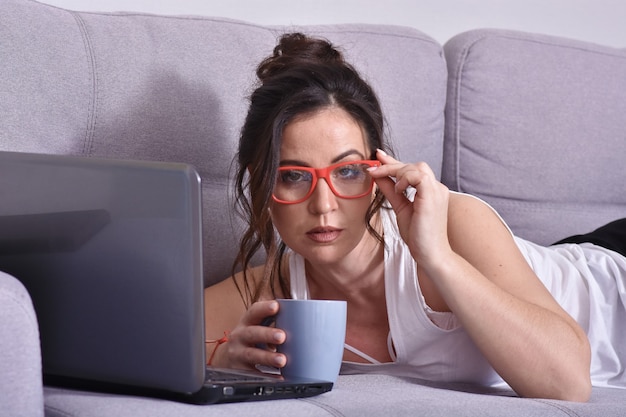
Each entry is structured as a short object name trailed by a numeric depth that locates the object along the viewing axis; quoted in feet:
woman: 6.06
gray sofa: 5.53
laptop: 4.94
